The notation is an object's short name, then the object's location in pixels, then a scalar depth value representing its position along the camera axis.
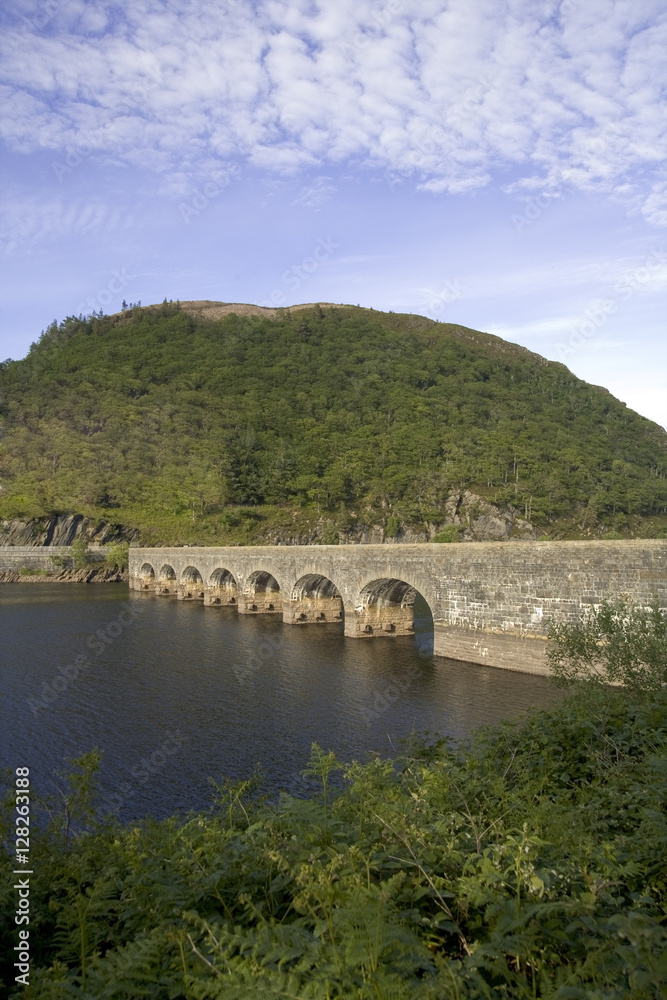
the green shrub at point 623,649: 10.63
